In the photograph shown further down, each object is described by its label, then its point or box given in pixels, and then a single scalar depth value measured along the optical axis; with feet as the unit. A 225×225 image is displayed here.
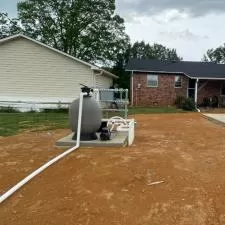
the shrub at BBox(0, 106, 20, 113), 43.59
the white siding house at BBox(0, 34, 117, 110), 43.71
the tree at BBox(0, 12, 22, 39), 81.33
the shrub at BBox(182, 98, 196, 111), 51.20
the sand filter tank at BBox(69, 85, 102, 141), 18.34
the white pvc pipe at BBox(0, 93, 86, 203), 9.82
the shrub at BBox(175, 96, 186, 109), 55.66
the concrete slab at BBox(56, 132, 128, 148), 17.52
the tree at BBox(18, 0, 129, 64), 76.87
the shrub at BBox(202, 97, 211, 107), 58.60
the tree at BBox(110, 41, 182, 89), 74.27
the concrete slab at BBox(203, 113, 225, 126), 31.42
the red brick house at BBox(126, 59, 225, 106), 59.18
